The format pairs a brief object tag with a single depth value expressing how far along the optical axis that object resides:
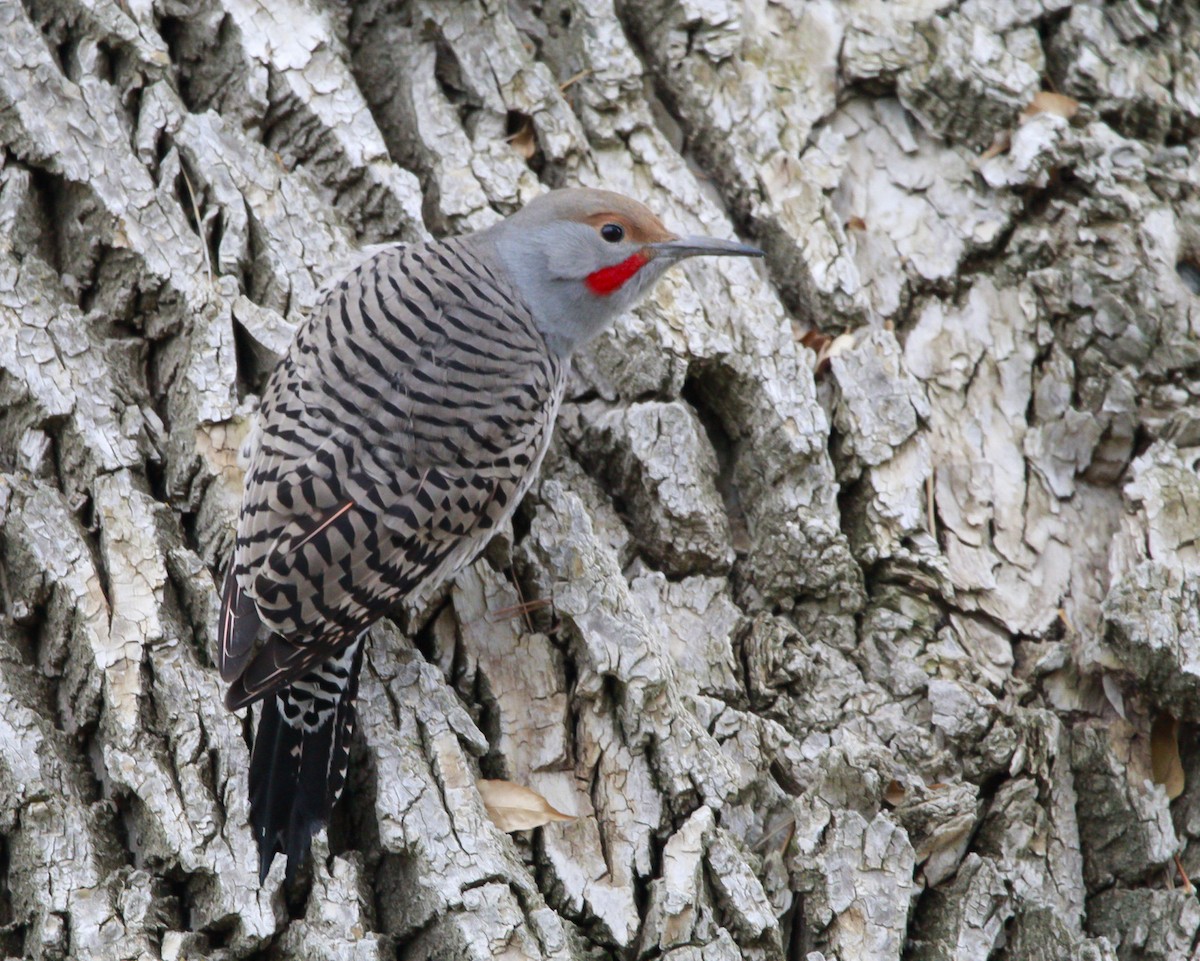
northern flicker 6.26
